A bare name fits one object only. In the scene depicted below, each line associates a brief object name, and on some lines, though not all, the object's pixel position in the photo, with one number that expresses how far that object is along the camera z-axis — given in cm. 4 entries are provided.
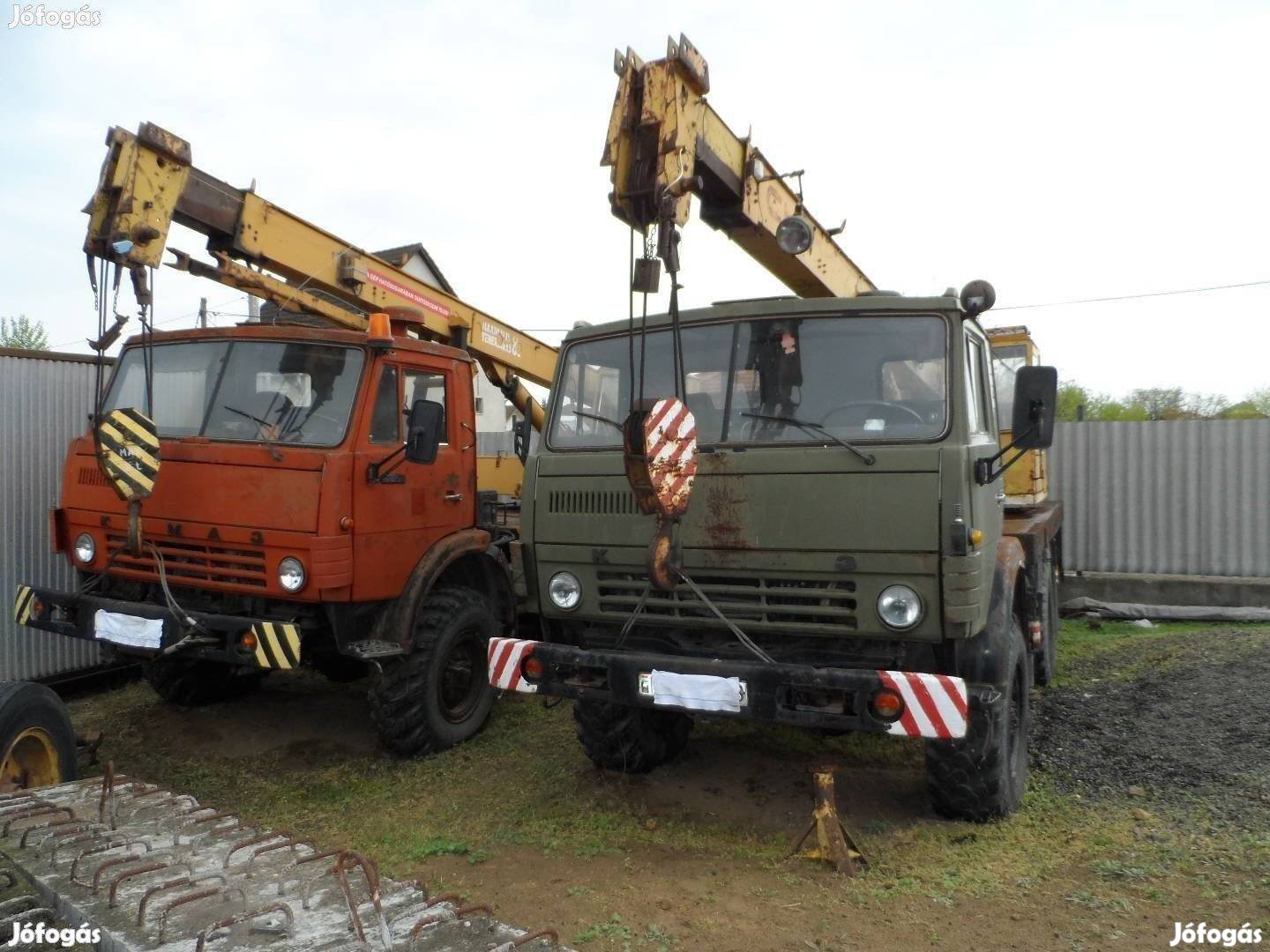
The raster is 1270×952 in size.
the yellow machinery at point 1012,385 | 770
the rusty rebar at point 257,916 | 260
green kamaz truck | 360
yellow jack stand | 374
